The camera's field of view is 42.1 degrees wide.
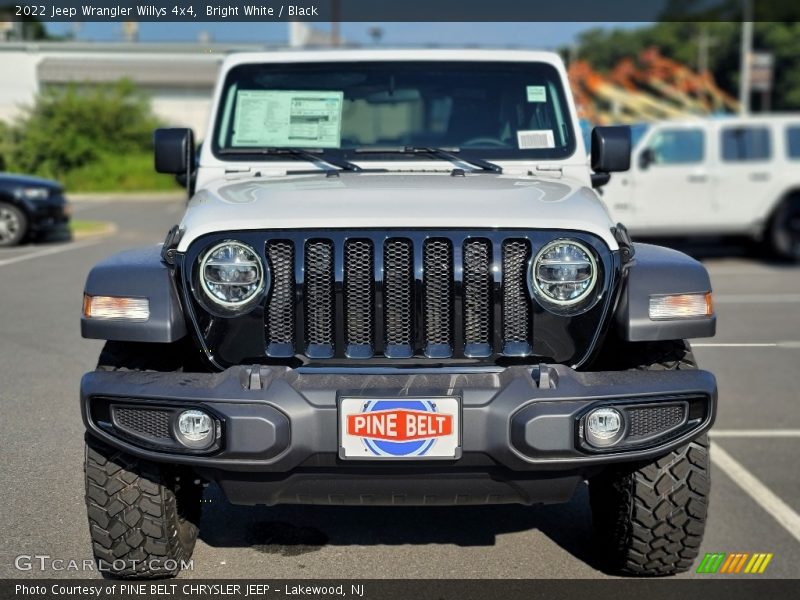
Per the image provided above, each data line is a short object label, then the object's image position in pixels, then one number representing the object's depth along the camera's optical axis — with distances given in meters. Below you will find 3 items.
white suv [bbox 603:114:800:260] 14.53
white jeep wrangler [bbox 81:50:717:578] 3.20
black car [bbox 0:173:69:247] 10.27
